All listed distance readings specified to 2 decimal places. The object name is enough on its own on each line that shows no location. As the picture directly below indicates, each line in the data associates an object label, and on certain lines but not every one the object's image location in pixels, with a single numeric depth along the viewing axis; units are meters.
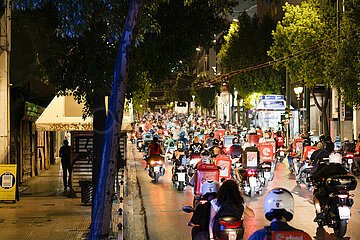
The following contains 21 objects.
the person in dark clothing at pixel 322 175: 10.73
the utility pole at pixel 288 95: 42.36
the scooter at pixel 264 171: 16.67
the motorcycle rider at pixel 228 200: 6.19
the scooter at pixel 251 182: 15.41
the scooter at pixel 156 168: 20.69
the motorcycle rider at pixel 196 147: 19.96
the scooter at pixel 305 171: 17.45
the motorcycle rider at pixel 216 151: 17.55
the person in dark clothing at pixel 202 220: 6.50
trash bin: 15.04
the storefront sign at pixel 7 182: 15.14
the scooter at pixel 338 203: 10.10
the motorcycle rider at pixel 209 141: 27.40
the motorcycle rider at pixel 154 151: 20.80
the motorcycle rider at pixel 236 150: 18.71
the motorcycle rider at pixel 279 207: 5.29
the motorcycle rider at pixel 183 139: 26.41
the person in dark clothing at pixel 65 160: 18.94
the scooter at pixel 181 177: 18.14
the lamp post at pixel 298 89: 39.47
